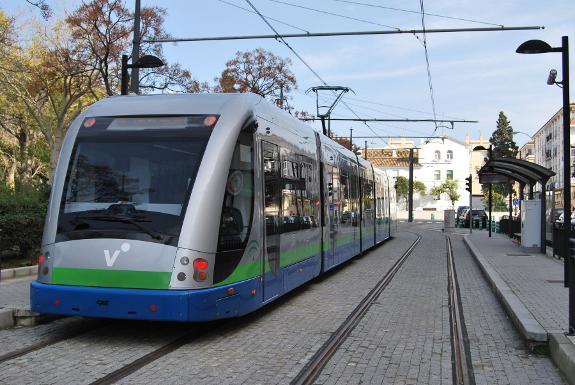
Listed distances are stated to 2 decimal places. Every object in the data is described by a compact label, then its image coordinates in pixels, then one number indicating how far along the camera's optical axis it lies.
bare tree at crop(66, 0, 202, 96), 23.75
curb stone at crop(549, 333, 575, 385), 5.70
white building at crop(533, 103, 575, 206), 92.31
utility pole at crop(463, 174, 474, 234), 38.49
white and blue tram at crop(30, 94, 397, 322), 6.89
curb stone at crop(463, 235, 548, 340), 7.00
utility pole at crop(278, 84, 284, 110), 30.75
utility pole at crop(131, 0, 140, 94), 14.53
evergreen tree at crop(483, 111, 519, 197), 98.49
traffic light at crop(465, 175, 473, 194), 38.47
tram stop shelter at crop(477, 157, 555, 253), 19.55
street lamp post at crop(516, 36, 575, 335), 11.24
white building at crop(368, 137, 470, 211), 100.94
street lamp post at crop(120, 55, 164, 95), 13.58
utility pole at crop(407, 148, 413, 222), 55.66
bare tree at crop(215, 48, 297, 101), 32.75
